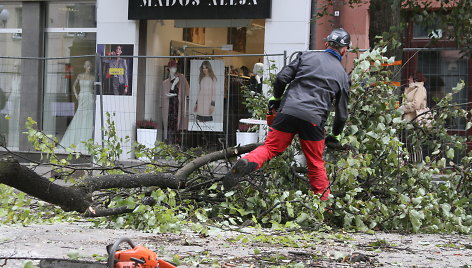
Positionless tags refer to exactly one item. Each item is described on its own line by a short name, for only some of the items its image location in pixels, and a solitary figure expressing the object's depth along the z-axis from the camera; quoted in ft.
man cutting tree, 52.08
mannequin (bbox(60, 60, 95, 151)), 88.12
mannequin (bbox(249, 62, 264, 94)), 65.90
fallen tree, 50.49
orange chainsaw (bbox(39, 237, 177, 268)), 27.27
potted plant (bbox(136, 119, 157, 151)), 77.01
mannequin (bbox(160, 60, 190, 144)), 85.20
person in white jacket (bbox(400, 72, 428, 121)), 61.92
